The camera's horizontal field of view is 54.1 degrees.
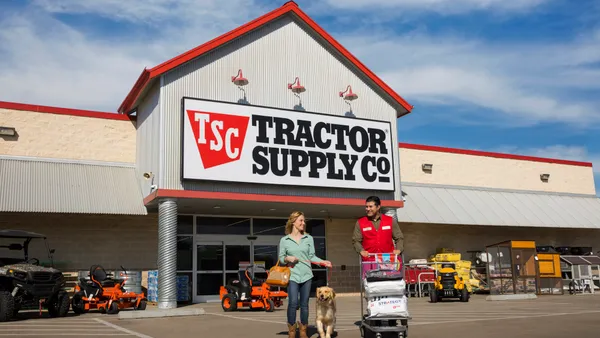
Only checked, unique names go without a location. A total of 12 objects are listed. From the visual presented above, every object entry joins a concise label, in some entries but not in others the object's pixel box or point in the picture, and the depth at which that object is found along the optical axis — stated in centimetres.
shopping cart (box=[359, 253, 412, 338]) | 814
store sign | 1848
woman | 855
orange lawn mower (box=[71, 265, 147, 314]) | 1600
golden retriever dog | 862
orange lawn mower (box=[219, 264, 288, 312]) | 1623
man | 892
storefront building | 1833
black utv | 1348
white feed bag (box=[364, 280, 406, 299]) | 824
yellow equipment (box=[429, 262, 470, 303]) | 1920
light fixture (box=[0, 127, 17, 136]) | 1934
